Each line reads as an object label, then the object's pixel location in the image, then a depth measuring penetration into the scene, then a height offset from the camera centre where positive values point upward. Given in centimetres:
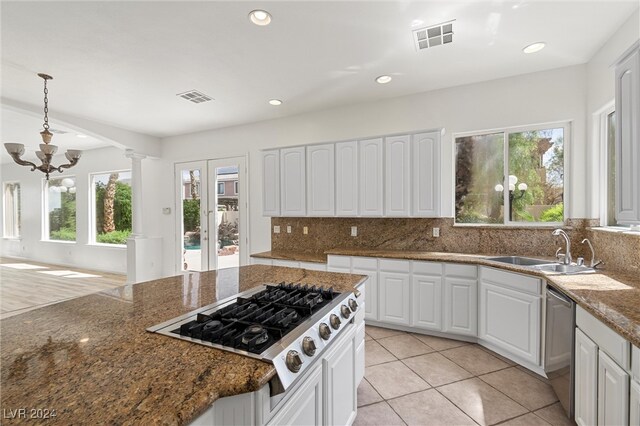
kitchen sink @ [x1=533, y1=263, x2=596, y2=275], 241 -54
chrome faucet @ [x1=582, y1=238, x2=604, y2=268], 250 -47
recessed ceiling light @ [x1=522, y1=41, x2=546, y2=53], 272 +153
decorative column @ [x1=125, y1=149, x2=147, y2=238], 574 +32
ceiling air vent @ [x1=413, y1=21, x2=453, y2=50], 247 +153
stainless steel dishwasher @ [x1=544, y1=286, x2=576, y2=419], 188 -96
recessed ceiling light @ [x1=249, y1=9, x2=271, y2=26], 226 +153
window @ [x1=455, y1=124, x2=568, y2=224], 327 +38
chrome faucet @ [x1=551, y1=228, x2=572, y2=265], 263 -43
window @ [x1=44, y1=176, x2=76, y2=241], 762 +5
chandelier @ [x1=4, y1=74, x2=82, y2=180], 339 +71
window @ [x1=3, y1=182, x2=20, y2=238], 894 +3
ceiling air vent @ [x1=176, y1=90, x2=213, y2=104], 381 +153
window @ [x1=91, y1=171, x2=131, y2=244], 690 +9
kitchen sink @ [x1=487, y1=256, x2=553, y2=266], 299 -54
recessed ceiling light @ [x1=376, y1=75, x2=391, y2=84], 337 +152
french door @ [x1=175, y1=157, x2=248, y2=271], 514 -8
